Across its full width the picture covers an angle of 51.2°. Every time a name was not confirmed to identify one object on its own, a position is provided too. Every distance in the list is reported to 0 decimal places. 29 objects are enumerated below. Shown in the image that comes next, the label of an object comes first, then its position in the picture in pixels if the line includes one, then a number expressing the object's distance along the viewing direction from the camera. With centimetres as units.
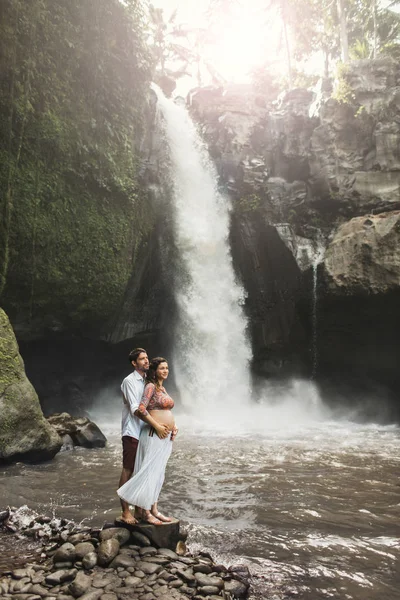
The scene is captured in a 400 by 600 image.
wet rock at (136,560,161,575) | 361
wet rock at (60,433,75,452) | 1024
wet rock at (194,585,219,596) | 340
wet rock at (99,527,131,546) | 396
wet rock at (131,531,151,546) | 402
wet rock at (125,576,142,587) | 342
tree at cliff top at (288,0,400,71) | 2572
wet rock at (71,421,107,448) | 1049
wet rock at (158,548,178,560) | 388
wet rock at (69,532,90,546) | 405
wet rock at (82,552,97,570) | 364
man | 432
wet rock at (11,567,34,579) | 351
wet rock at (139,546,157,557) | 389
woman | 410
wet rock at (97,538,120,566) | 369
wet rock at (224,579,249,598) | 350
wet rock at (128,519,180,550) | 404
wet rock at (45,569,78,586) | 344
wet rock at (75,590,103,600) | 319
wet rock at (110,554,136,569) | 367
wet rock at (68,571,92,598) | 326
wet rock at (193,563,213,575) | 374
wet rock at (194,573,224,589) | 350
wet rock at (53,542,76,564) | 372
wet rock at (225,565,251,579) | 383
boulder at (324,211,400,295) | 1454
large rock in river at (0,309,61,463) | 830
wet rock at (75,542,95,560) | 375
